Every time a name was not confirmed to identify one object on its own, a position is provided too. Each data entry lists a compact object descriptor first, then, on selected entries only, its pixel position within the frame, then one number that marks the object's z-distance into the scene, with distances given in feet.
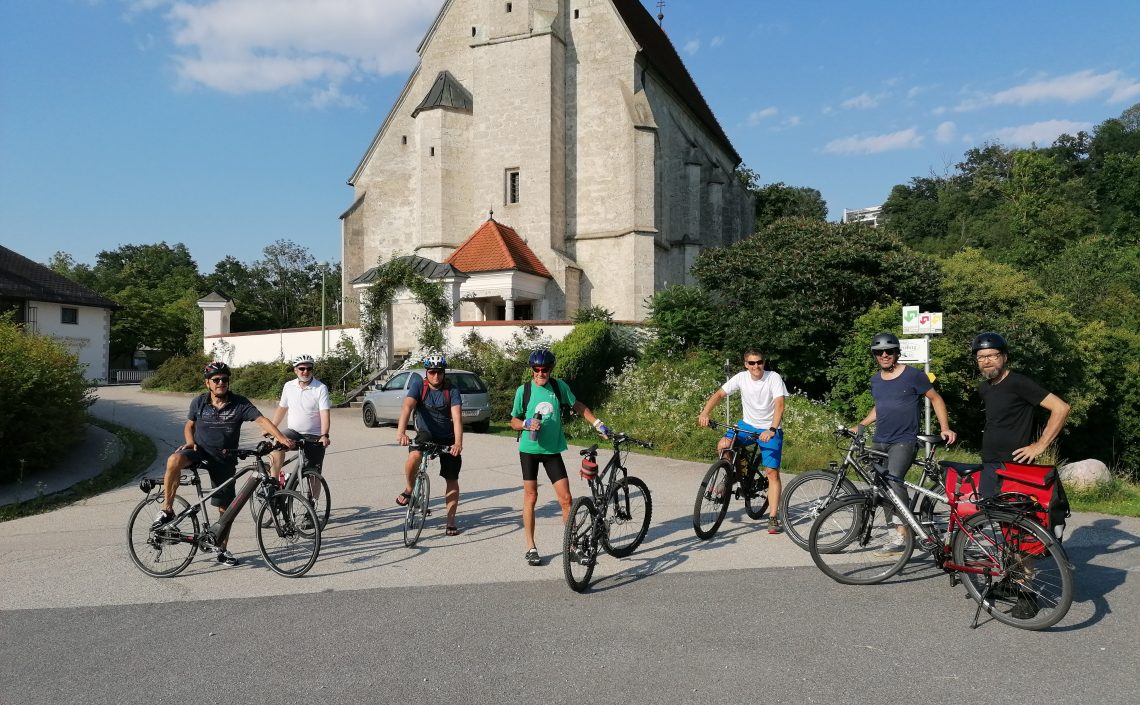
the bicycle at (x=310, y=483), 22.97
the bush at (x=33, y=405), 33.81
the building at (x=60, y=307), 112.98
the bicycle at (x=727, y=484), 22.74
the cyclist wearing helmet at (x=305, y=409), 24.84
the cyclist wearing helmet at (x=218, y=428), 20.40
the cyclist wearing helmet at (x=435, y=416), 23.04
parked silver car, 53.52
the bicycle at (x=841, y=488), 18.75
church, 98.73
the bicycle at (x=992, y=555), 15.23
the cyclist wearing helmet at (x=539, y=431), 19.57
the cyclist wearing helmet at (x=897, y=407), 20.08
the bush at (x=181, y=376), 91.91
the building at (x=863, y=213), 382.22
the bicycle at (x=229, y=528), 19.36
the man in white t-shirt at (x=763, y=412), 23.06
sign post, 31.22
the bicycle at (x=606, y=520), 17.81
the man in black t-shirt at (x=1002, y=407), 17.17
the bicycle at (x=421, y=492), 22.65
